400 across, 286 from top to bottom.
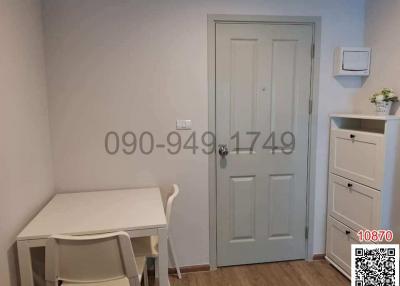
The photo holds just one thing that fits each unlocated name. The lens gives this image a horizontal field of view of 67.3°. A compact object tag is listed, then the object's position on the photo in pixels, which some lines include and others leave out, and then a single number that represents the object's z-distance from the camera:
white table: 1.62
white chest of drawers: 2.12
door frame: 2.44
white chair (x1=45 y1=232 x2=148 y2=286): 1.49
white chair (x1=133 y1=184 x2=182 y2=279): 2.03
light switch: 2.49
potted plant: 2.23
